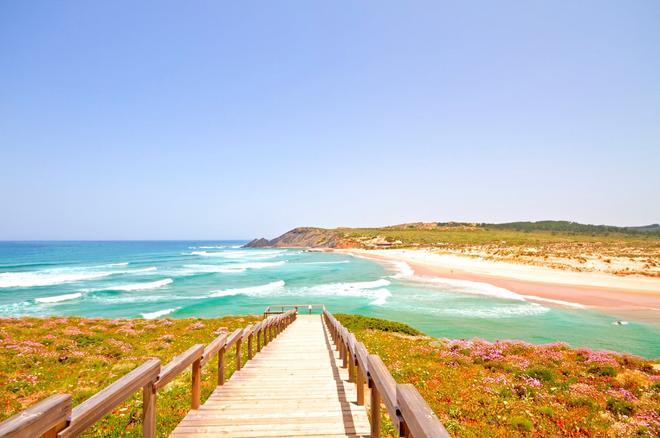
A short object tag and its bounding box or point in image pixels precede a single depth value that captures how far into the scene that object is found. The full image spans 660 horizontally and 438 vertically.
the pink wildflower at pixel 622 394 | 8.28
